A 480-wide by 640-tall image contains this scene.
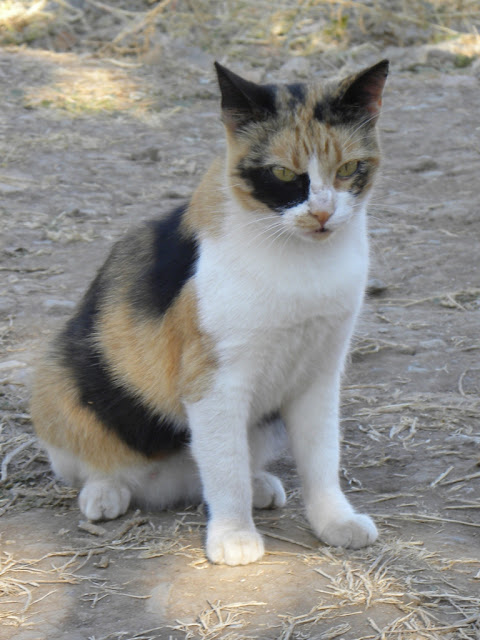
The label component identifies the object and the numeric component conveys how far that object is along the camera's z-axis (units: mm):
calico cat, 5465
